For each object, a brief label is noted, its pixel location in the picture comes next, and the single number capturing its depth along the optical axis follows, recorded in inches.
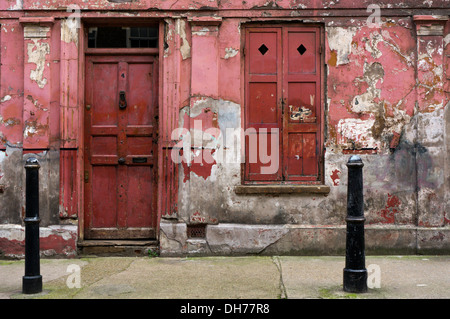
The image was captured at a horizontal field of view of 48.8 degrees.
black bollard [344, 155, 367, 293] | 171.9
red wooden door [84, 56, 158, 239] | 263.7
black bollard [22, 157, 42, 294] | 175.9
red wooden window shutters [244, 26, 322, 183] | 261.9
